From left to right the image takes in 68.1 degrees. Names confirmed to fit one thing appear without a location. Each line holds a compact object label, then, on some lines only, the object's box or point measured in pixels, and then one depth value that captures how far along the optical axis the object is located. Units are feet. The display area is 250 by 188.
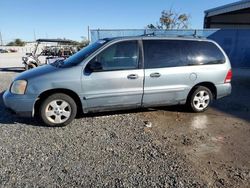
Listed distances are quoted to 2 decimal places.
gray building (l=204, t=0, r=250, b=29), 46.03
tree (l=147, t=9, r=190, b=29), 79.24
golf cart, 30.63
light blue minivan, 11.49
